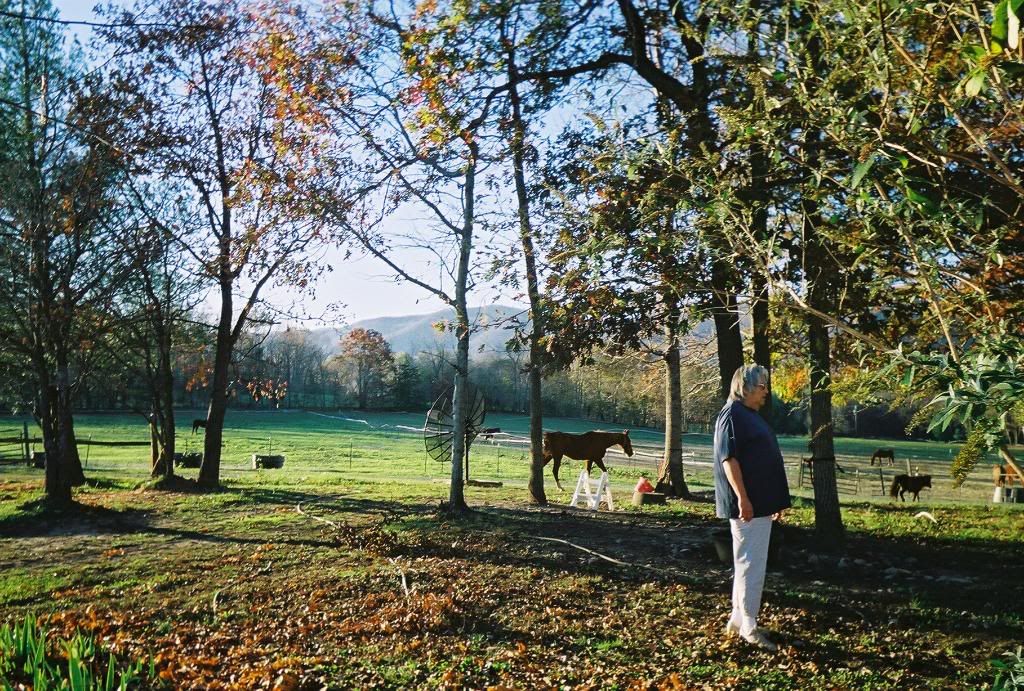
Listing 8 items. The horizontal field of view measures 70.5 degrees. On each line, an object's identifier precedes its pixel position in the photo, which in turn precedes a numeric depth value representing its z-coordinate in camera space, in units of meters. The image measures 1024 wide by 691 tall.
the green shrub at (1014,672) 2.82
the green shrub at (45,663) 3.63
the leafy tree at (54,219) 12.68
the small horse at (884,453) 27.87
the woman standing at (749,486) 5.17
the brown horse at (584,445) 14.84
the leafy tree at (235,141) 11.40
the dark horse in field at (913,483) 18.11
